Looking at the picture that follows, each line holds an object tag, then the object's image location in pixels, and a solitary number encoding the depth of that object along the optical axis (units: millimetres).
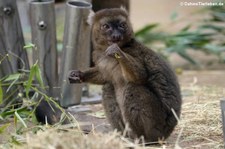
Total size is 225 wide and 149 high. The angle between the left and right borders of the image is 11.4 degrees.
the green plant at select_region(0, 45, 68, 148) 10049
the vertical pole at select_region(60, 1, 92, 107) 12591
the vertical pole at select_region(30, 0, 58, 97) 12295
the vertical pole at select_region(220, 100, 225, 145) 8975
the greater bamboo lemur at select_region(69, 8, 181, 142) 10016
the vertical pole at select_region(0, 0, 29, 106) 12130
